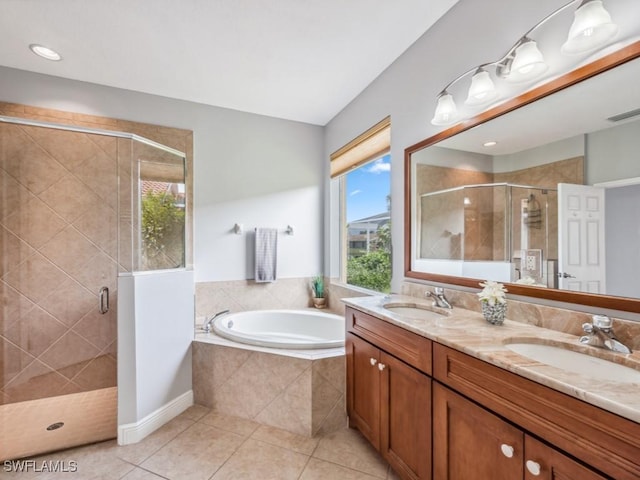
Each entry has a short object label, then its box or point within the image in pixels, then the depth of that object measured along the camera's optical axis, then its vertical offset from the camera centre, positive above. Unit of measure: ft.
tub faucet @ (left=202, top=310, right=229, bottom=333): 8.41 -2.46
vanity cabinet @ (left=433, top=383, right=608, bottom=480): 2.62 -2.23
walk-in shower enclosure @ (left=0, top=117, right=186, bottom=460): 7.29 -0.20
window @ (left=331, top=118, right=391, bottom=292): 8.48 +1.11
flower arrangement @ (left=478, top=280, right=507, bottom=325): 4.33 -0.94
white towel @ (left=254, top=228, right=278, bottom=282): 10.36 -0.51
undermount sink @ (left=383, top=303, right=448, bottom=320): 5.67 -1.43
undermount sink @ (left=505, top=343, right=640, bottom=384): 2.94 -1.38
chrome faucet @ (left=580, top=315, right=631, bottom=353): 3.11 -1.08
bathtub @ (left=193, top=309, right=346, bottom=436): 6.42 -3.28
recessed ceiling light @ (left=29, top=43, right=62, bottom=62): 6.99 +4.68
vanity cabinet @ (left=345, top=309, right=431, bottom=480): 4.27 -2.66
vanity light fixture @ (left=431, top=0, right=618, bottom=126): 3.44 +2.58
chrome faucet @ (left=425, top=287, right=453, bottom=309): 5.55 -1.14
